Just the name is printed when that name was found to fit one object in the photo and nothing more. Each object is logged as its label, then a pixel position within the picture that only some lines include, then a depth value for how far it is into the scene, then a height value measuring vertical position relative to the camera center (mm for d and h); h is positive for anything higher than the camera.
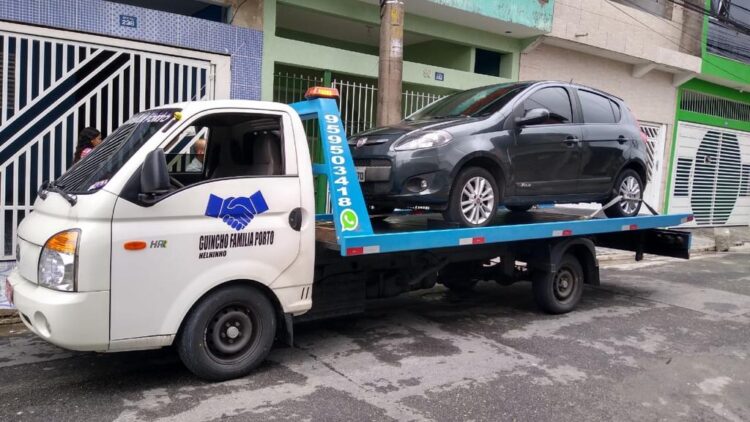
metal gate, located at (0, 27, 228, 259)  7062 +643
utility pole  7641 +1286
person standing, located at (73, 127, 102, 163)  6486 +83
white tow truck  3816 -614
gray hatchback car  5387 +164
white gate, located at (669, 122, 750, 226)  16906 +207
